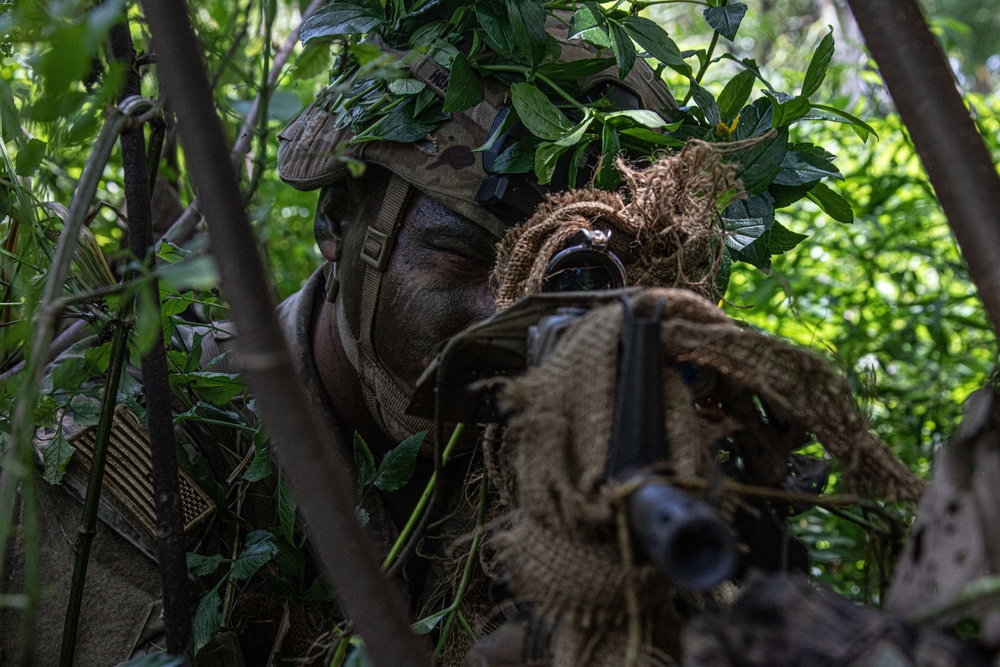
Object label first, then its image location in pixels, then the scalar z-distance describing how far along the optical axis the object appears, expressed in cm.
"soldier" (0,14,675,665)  147
